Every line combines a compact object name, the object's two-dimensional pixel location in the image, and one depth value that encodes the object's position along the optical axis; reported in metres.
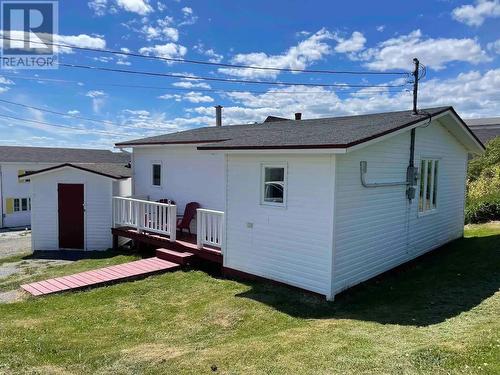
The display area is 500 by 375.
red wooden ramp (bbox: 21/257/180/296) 7.72
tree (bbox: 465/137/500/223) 13.79
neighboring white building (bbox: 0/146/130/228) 23.20
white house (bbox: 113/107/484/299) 6.65
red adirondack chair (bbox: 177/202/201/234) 10.89
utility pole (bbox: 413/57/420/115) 8.75
